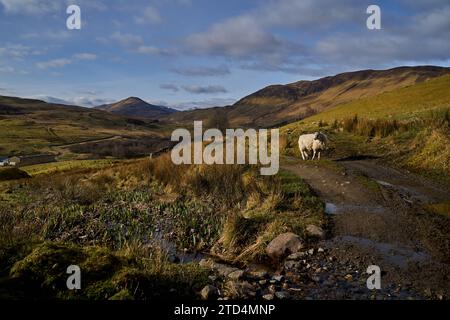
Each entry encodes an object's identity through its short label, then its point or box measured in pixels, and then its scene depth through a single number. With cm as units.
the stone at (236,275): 768
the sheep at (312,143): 2067
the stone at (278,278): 779
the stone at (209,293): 681
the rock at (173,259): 947
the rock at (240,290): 690
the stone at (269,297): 694
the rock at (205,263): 834
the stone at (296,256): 885
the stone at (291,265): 838
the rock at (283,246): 924
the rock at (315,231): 997
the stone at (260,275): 798
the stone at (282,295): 702
